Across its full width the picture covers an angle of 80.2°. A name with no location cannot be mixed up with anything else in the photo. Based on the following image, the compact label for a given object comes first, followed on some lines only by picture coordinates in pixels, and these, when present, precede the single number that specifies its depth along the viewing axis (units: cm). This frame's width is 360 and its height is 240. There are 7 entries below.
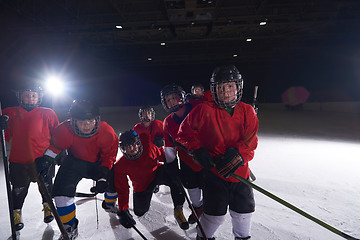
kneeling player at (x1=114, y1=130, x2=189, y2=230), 205
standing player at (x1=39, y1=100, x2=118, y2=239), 192
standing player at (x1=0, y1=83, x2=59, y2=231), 217
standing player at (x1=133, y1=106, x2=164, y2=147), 305
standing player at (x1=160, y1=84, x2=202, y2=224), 216
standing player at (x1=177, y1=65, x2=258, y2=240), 158
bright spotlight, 1219
